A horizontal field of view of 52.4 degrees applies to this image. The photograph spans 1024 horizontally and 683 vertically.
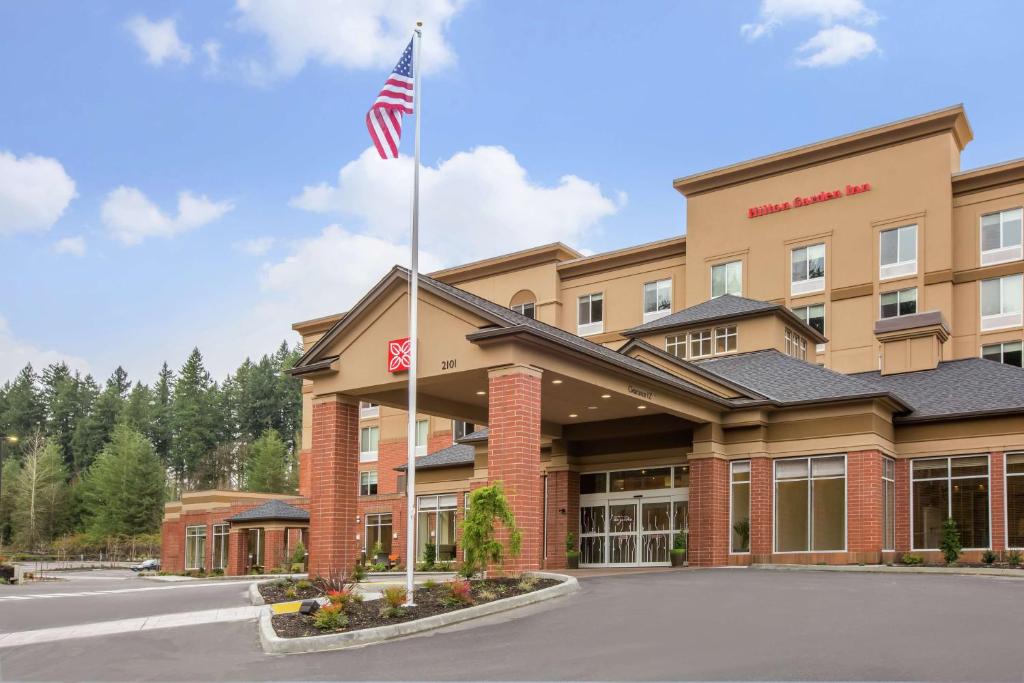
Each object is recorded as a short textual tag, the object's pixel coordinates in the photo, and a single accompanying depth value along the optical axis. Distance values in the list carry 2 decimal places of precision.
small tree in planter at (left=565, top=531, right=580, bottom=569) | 32.72
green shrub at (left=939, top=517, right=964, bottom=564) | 28.92
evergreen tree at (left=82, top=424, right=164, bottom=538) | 95.06
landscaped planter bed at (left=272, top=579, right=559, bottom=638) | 15.75
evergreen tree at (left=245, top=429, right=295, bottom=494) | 103.06
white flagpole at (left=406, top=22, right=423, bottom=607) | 17.97
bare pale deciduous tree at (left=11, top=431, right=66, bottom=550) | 98.62
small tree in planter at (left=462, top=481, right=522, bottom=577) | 20.06
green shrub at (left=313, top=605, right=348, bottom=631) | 15.50
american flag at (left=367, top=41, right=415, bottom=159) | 20.06
